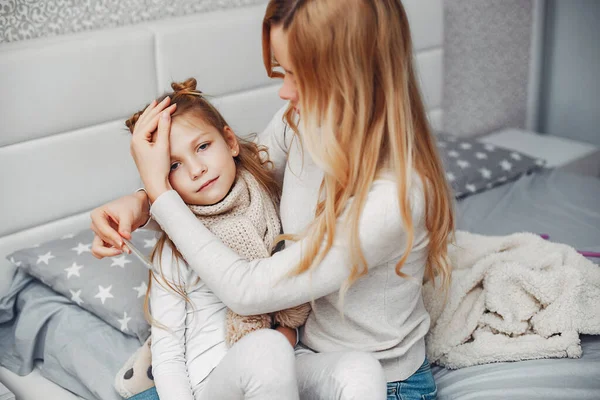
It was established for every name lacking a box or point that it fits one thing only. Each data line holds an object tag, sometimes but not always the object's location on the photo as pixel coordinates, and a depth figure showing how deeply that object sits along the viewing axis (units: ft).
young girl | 4.07
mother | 3.59
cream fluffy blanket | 4.49
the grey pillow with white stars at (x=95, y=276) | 5.06
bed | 4.71
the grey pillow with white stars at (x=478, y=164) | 7.52
